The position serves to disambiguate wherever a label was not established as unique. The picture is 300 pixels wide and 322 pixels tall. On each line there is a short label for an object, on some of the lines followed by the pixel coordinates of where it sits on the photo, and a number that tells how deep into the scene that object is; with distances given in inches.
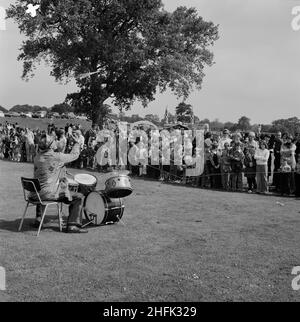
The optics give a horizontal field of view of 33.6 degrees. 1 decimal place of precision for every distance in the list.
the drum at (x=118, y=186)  364.5
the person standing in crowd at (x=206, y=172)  661.9
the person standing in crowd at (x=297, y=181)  569.3
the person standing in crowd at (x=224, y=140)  674.8
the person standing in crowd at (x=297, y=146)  612.9
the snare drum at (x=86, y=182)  388.5
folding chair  346.9
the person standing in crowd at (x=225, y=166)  633.6
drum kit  366.9
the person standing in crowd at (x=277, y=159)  605.5
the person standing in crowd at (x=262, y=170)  598.2
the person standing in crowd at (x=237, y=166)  622.8
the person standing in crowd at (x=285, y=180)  581.9
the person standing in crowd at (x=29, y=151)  964.8
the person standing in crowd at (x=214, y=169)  648.4
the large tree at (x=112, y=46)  1387.8
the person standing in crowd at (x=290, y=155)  584.4
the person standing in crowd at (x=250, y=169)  615.8
